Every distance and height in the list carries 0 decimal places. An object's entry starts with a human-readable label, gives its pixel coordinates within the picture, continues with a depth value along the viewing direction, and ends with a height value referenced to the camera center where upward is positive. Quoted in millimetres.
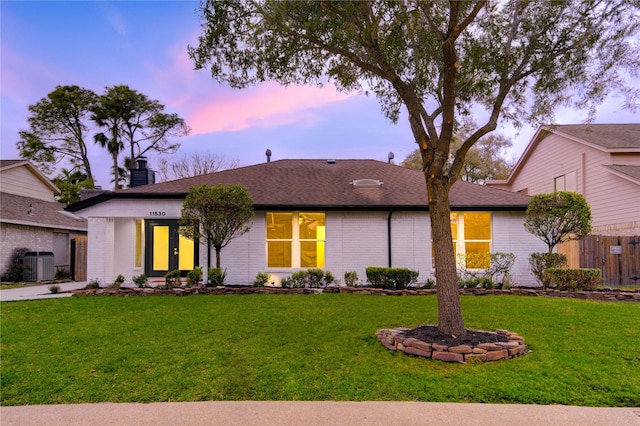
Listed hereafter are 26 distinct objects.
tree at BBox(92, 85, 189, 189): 32281 +9039
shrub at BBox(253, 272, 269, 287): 11867 -1297
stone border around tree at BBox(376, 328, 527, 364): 5352 -1531
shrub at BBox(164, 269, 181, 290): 11581 -1261
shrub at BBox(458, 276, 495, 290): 11686 -1386
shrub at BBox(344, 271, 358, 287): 12188 -1274
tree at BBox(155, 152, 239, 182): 34969 +5948
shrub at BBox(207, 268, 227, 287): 11766 -1172
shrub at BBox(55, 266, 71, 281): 17125 -1611
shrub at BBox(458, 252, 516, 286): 12289 -947
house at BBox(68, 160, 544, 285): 12859 +169
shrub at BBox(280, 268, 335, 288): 12008 -1287
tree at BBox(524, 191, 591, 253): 11047 +444
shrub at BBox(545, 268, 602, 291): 10914 -1196
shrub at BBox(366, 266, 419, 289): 11758 -1205
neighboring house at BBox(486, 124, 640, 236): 15086 +2742
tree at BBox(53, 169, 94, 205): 28922 +3389
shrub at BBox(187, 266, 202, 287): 11839 -1186
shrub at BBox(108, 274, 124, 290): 11836 -1377
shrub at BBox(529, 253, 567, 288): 11711 -835
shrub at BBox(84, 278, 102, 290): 11857 -1402
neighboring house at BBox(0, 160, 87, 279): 16156 +673
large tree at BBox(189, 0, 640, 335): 6445 +3244
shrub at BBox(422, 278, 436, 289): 11930 -1429
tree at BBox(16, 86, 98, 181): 31016 +8023
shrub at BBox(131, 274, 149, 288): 11797 -1261
